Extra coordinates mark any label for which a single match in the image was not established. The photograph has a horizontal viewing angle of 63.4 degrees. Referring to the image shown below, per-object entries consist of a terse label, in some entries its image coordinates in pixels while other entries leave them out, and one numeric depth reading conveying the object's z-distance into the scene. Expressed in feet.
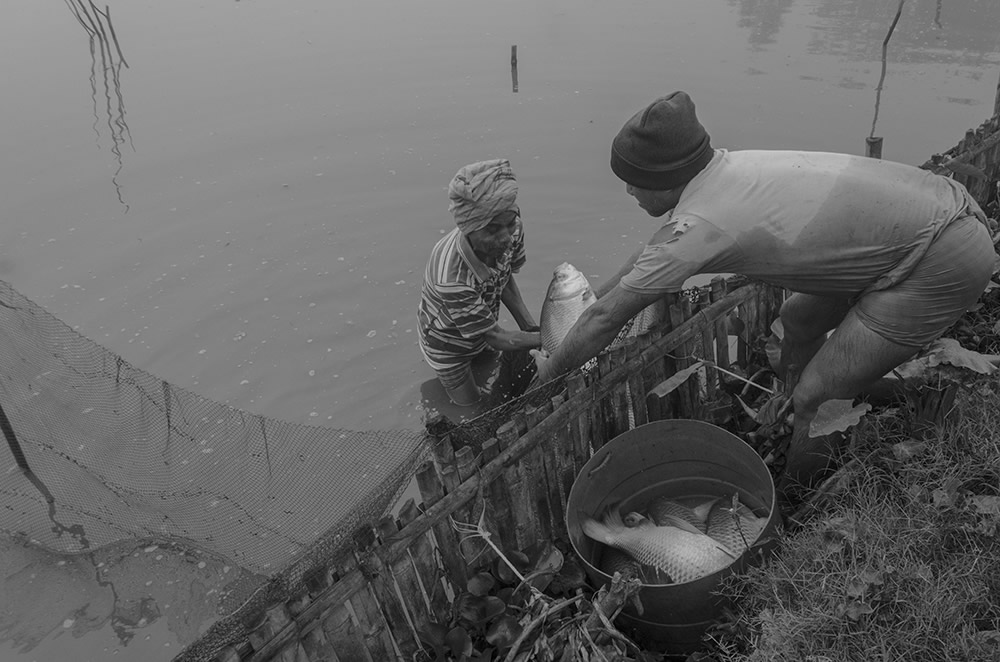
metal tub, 10.57
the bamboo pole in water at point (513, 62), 37.94
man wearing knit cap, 10.30
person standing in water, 14.83
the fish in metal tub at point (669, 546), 11.35
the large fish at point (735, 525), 11.65
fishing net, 15.72
